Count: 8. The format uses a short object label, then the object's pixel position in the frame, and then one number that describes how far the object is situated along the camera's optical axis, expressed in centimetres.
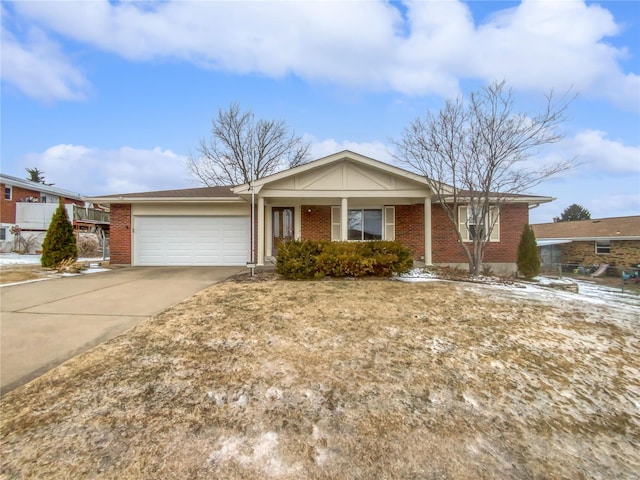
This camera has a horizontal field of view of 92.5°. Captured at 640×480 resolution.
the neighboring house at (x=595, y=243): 1947
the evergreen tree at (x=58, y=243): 1055
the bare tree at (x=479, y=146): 923
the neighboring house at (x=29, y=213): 2164
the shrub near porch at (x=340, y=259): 834
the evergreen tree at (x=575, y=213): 4438
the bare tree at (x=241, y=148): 2447
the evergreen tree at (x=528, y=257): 1108
